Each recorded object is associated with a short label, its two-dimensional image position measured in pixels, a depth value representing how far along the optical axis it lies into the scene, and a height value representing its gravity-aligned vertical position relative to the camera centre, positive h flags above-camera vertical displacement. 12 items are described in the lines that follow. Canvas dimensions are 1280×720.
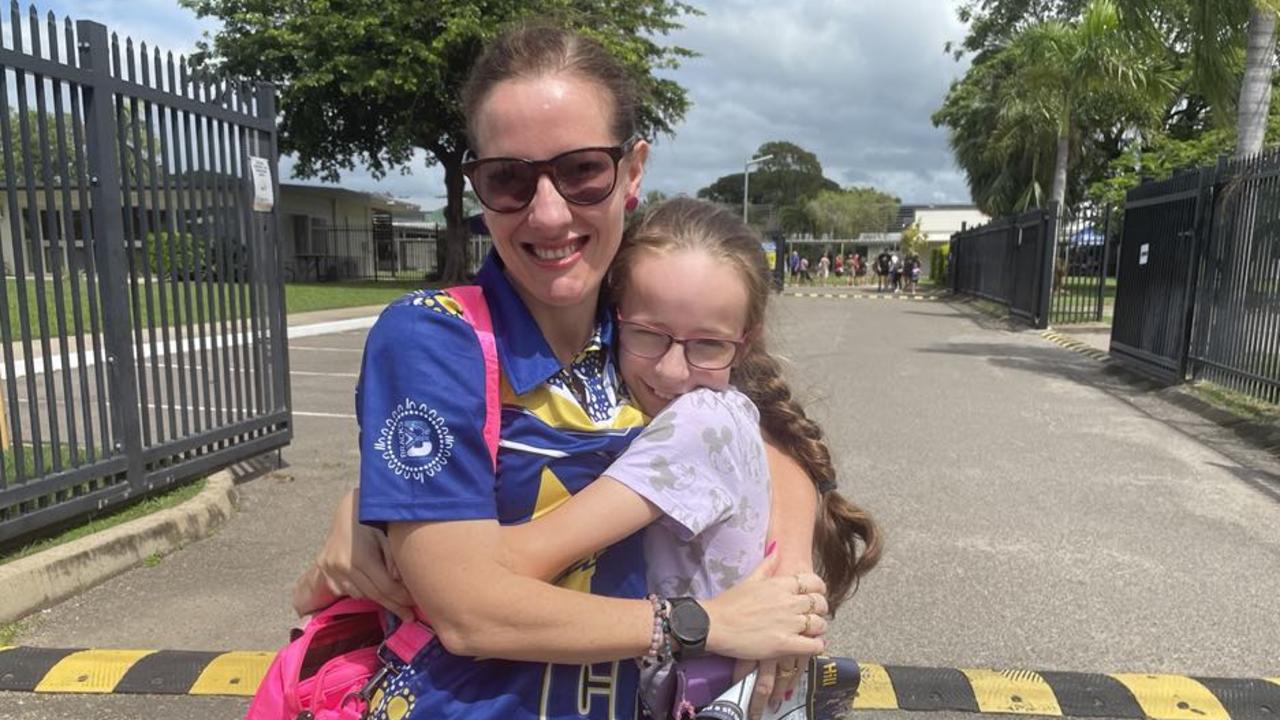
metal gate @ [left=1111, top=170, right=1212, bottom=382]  9.36 -0.21
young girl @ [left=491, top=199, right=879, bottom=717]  1.26 -0.31
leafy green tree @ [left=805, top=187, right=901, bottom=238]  77.00 +3.63
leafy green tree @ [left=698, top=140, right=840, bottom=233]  112.56 +10.11
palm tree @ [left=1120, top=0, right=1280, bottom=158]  9.33 +2.38
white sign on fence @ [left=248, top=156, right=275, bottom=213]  5.48 +0.39
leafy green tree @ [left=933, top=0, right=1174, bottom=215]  15.29 +3.88
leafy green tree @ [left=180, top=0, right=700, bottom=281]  22.44 +5.21
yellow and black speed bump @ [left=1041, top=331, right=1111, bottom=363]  12.23 -1.42
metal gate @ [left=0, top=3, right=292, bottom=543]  3.95 -0.10
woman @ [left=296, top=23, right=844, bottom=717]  1.21 -0.29
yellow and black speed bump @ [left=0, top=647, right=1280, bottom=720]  3.03 -1.59
